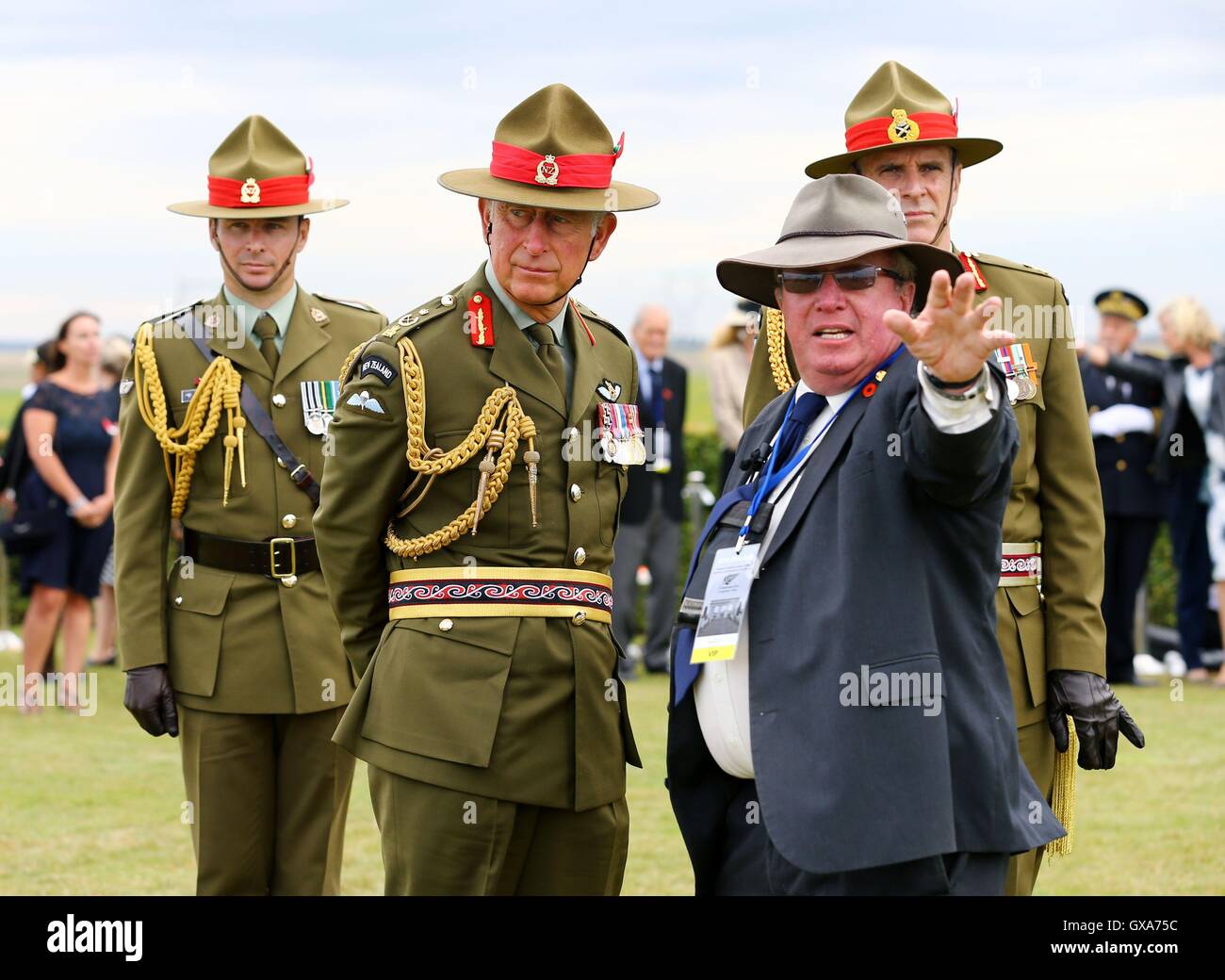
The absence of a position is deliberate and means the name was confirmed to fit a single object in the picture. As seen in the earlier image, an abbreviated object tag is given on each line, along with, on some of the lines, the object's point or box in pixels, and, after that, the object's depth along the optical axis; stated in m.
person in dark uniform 11.77
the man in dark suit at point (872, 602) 3.13
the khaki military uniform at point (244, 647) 5.27
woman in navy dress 11.55
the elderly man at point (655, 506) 12.04
